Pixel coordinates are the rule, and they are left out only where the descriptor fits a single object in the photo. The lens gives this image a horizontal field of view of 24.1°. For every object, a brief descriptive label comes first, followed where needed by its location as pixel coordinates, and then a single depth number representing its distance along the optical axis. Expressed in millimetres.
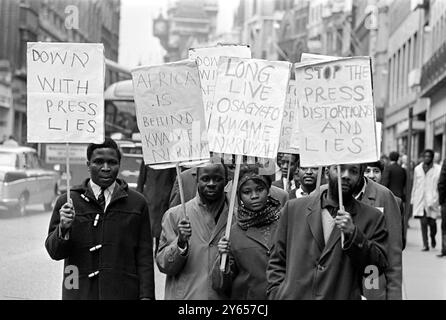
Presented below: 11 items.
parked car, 20156
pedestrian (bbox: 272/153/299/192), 9039
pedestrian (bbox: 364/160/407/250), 9078
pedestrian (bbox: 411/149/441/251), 16500
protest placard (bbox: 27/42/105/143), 6145
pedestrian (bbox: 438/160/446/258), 14805
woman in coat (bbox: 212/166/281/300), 5762
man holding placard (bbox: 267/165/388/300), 5152
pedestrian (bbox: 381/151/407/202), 17172
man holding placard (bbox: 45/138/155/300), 5789
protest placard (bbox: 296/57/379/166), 5469
